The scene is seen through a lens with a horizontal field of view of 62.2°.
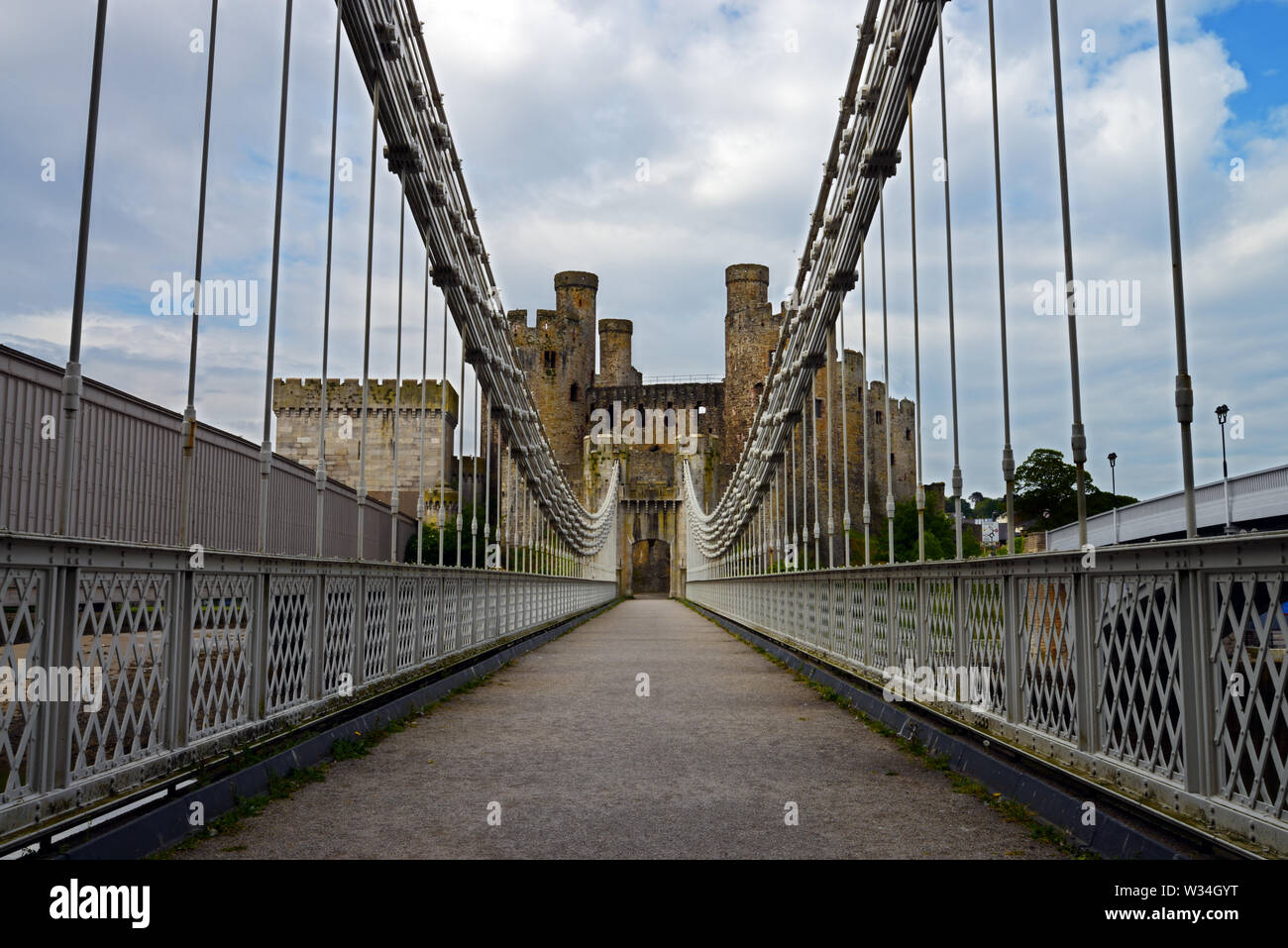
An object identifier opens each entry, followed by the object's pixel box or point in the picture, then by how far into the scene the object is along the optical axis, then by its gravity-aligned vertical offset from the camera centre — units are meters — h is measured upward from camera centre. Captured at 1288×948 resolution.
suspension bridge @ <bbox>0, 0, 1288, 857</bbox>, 3.48 -0.54
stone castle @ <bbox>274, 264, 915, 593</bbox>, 48.59 +8.69
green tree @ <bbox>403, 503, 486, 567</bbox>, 38.72 +1.42
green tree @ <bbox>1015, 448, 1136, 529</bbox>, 59.44 +4.98
